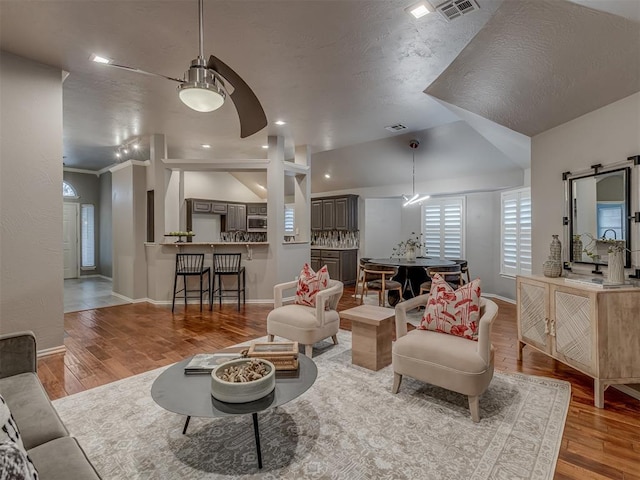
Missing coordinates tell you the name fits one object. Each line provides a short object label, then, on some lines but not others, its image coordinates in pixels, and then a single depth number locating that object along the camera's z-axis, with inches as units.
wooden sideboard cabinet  97.6
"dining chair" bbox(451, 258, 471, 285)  213.2
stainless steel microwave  368.8
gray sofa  45.5
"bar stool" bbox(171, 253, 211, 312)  226.1
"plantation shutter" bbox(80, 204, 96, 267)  359.9
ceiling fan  73.4
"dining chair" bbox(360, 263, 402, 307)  211.8
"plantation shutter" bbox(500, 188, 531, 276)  222.7
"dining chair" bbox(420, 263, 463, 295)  199.9
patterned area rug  70.6
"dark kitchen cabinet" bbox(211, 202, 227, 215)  340.2
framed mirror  108.7
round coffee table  65.5
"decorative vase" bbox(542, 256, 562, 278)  126.6
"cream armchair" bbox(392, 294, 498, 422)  88.4
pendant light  235.0
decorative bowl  66.6
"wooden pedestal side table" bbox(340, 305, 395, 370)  120.1
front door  346.3
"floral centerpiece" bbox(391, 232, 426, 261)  300.2
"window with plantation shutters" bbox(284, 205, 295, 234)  385.1
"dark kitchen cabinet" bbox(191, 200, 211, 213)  325.4
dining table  226.5
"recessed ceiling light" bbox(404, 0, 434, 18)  94.4
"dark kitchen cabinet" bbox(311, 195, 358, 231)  319.9
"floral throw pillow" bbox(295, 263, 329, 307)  142.8
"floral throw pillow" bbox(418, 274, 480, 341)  102.3
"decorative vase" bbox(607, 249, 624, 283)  102.8
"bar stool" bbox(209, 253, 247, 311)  226.9
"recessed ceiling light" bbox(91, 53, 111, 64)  125.8
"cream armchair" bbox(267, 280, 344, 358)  128.3
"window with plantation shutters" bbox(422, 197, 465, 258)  275.3
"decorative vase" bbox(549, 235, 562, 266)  131.0
